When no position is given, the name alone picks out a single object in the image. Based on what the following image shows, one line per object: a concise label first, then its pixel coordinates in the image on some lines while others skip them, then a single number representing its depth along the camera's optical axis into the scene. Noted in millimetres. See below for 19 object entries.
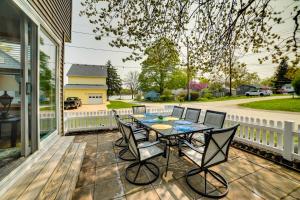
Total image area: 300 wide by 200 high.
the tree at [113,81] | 33750
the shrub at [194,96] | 24680
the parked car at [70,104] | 14539
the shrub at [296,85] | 15805
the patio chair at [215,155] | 2137
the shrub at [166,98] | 26016
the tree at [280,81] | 30950
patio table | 2926
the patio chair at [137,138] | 3508
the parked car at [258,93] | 31156
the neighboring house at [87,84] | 22000
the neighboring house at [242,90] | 42131
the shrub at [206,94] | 28406
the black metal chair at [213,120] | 3789
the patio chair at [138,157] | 2458
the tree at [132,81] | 41394
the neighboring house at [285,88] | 36669
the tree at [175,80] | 26942
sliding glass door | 2283
